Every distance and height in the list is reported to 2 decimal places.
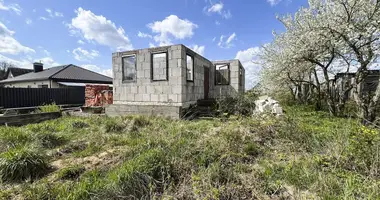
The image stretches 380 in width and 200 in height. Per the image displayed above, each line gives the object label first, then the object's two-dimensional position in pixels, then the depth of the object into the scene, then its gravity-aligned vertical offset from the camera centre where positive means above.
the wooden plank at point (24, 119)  5.82 -0.84
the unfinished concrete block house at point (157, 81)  6.38 +0.68
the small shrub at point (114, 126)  4.62 -0.87
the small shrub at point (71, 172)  2.30 -1.10
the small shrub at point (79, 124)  5.16 -0.90
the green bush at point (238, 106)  6.33 -0.40
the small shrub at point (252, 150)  3.06 -1.02
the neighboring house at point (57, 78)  14.76 +1.82
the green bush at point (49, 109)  7.59 -0.58
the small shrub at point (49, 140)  3.55 -0.97
